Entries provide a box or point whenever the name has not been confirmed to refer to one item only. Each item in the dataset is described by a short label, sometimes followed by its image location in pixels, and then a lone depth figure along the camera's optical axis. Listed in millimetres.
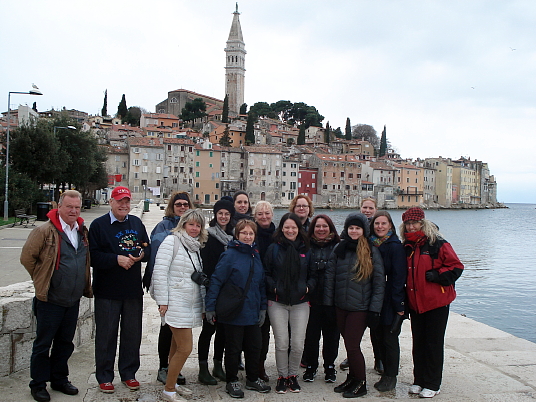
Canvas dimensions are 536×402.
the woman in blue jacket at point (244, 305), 3926
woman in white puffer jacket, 3787
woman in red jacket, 4012
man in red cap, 3834
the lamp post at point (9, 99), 17688
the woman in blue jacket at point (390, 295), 4109
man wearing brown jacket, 3539
